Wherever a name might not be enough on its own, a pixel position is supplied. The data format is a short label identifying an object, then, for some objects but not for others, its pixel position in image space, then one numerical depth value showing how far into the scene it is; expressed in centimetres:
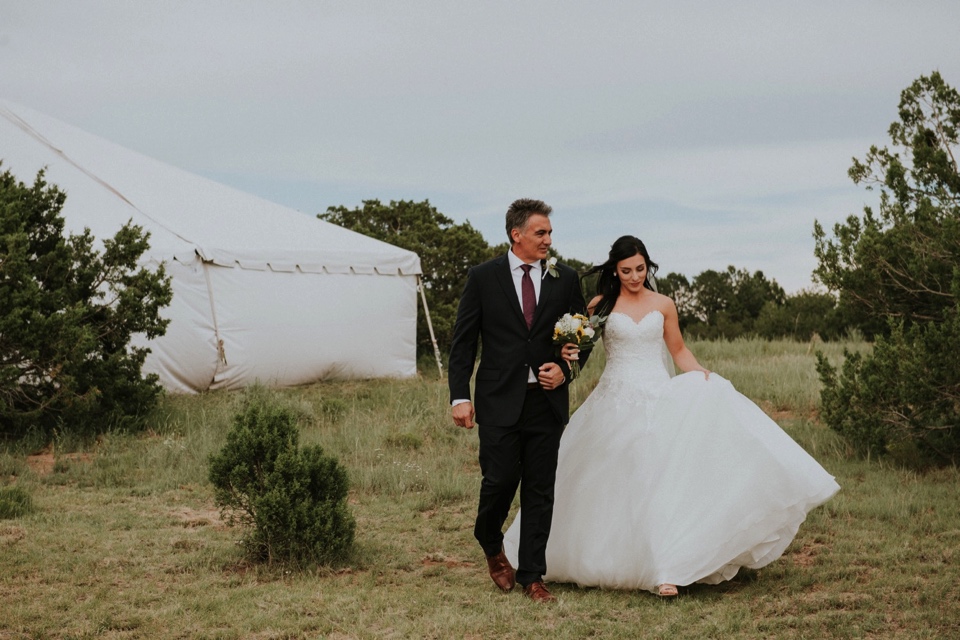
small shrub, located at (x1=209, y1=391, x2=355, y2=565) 570
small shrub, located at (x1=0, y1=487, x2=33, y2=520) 712
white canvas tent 1361
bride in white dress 490
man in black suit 495
